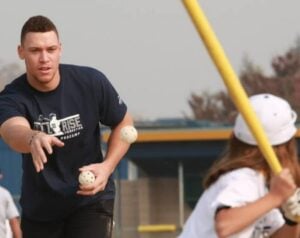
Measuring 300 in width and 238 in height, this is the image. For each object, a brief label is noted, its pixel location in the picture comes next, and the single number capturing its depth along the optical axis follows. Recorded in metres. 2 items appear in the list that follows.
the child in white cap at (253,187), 11.44
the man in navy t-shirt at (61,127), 15.33
